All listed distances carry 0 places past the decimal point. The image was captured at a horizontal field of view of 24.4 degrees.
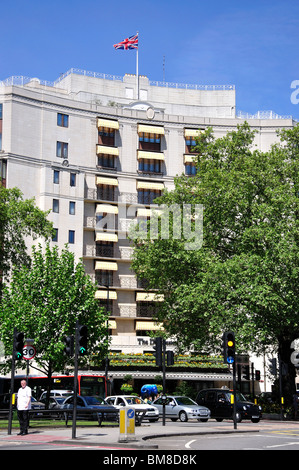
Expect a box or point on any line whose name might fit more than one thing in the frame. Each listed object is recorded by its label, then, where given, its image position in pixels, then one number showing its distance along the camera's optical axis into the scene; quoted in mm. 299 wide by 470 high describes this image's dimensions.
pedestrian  23109
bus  42844
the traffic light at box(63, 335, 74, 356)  22125
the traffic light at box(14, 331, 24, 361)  24281
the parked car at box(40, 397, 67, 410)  39250
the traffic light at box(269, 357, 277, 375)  38481
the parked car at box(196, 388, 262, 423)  35025
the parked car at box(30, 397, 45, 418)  40688
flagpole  74538
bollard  19453
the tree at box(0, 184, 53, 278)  46375
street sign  28453
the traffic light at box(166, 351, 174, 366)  31562
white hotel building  63156
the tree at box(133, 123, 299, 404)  36562
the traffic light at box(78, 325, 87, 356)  21828
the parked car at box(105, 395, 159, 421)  34688
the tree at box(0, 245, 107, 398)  41094
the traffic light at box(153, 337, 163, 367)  31156
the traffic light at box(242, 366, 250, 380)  41556
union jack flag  70688
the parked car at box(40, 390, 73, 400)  46488
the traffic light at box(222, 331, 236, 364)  26109
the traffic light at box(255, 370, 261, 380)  45212
